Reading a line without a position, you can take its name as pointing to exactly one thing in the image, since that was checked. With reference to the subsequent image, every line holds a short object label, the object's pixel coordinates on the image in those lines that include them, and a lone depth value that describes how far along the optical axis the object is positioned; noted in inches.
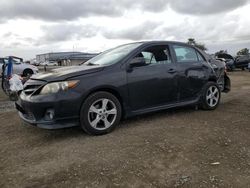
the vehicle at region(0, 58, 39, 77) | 517.8
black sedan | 122.5
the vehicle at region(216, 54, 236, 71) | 653.7
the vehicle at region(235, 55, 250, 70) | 667.1
